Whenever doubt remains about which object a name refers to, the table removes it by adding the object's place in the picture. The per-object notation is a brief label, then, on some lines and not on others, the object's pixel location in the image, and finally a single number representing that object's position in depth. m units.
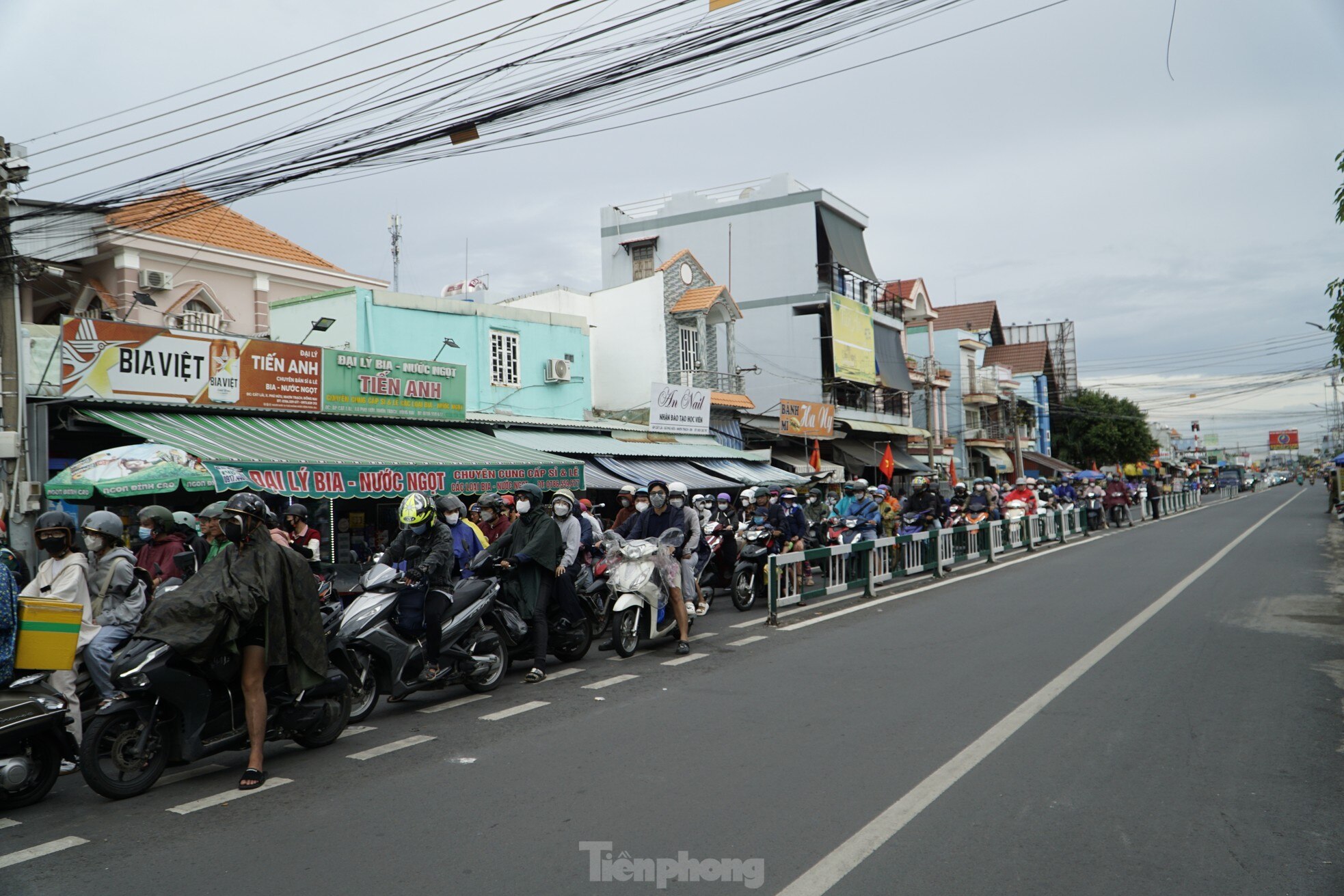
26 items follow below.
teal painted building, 19.86
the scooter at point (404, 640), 6.84
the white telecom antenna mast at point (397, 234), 33.28
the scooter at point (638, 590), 9.30
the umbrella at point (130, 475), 11.33
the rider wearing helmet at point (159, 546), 8.03
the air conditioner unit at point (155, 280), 17.50
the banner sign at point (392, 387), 16.88
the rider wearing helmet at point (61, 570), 6.11
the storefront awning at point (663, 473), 21.12
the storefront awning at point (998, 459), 51.41
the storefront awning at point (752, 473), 24.83
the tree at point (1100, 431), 59.03
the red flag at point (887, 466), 28.83
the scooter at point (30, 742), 5.14
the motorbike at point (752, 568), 13.01
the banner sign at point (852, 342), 35.00
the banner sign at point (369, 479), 12.78
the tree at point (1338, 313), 10.05
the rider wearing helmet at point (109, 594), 6.49
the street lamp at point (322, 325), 18.30
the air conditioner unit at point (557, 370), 22.94
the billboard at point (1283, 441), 97.06
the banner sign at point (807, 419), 30.28
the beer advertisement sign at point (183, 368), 13.45
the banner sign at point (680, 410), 25.20
